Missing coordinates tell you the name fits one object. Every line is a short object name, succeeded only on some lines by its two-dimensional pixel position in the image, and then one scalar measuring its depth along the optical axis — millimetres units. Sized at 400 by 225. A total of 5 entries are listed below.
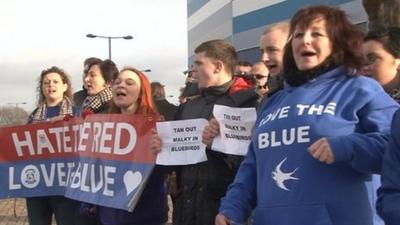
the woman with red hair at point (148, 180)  4465
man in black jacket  3852
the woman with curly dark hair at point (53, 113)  5480
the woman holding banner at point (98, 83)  5652
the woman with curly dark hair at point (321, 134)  2426
